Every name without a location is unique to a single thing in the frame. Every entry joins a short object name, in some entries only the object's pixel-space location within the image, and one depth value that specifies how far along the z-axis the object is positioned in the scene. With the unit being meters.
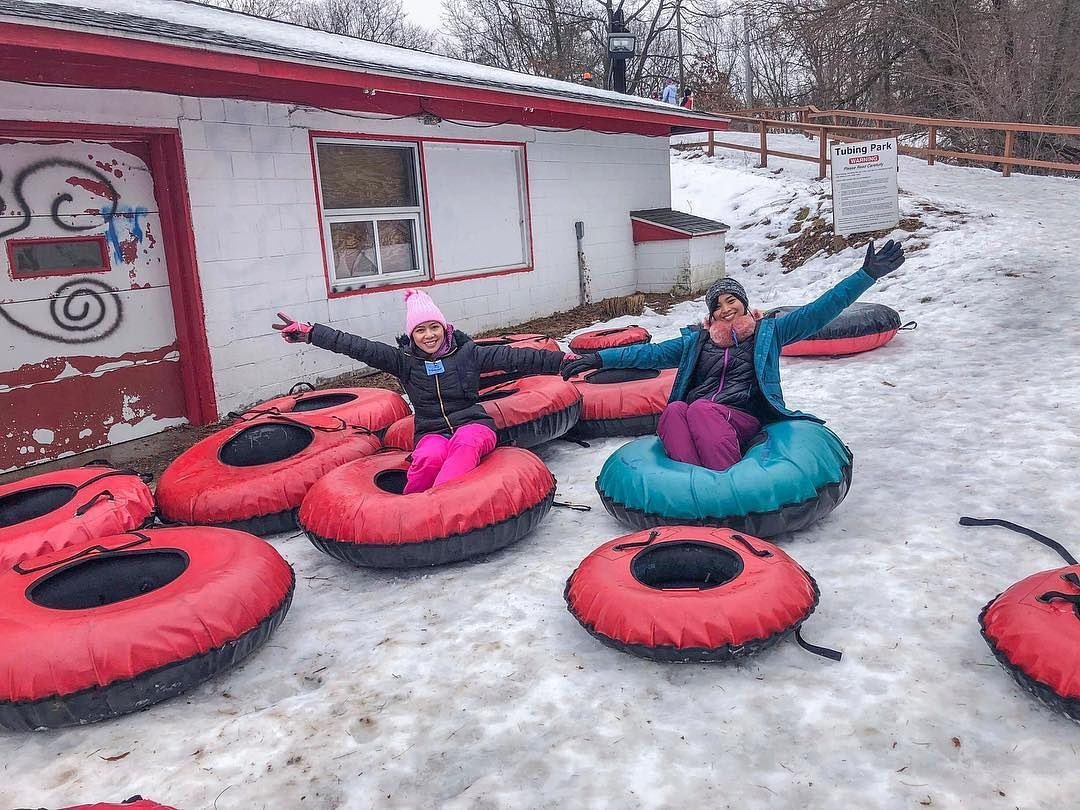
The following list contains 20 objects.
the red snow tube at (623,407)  5.35
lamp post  15.91
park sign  9.26
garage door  5.28
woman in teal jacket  3.82
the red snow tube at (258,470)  4.08
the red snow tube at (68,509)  3.43
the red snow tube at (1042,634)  2.23
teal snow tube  3.47
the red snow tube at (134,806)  1.89
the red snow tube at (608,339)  6.59
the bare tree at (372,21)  34.78
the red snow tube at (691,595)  2.58
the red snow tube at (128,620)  2.47
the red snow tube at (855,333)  7.14
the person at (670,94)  21.16
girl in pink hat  4.25
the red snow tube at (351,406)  5.02
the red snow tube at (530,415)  4.79
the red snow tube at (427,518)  3.46
